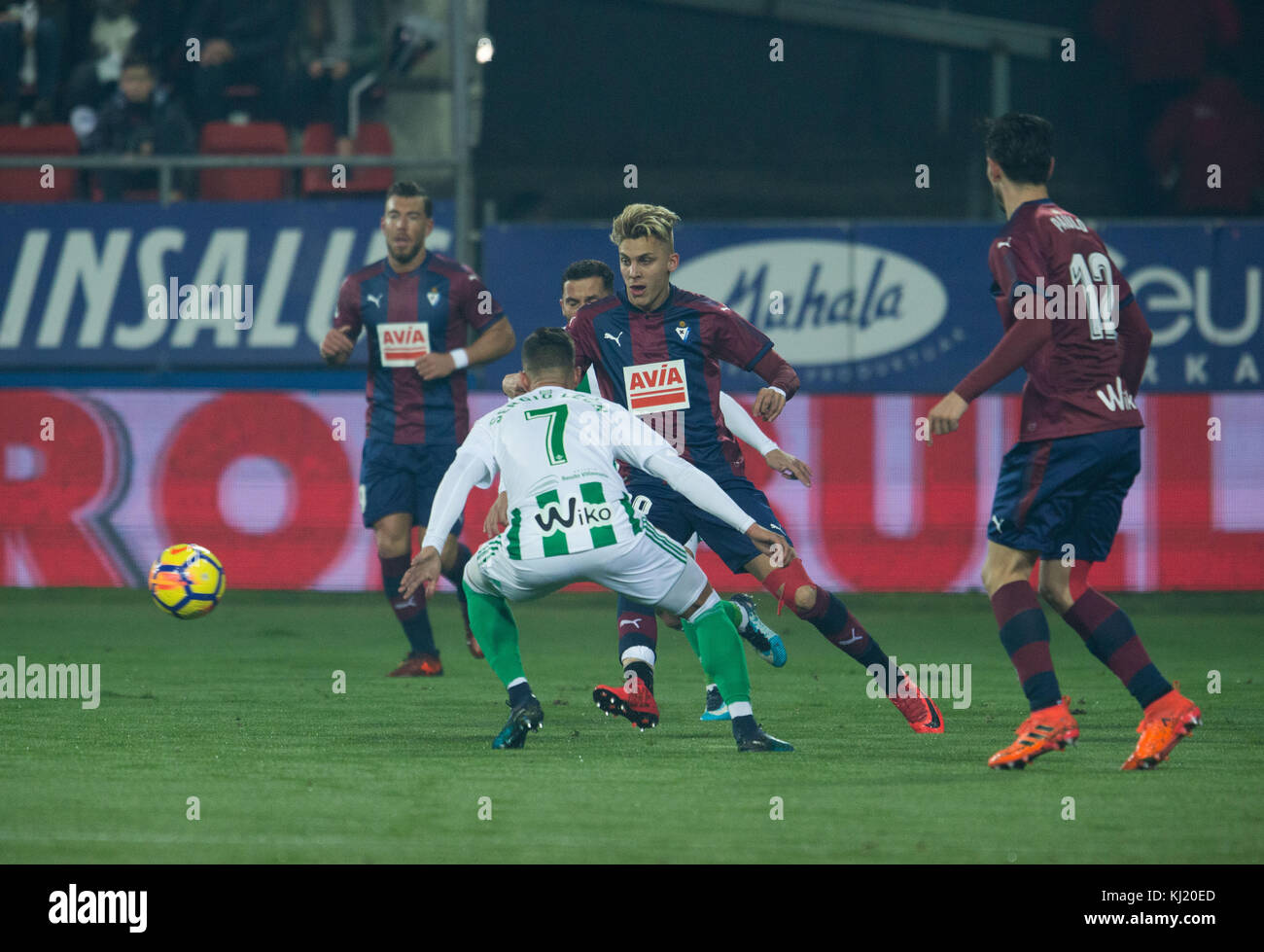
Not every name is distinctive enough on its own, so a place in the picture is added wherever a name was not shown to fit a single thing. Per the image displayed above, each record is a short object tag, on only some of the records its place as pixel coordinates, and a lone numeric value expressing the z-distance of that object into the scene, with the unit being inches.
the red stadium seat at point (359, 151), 552.4
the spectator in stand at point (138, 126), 556.4
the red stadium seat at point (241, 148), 567.5
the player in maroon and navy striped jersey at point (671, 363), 282.2
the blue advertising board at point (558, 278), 513.0
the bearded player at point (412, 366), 351.9
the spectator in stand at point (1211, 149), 642.8
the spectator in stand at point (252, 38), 588.4
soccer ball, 336.8
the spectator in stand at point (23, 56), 592.1
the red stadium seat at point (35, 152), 557.9
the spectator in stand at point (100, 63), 569.3
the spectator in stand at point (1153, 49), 668.7
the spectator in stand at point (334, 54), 571.5
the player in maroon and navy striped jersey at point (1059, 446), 231.9
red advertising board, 462.6
